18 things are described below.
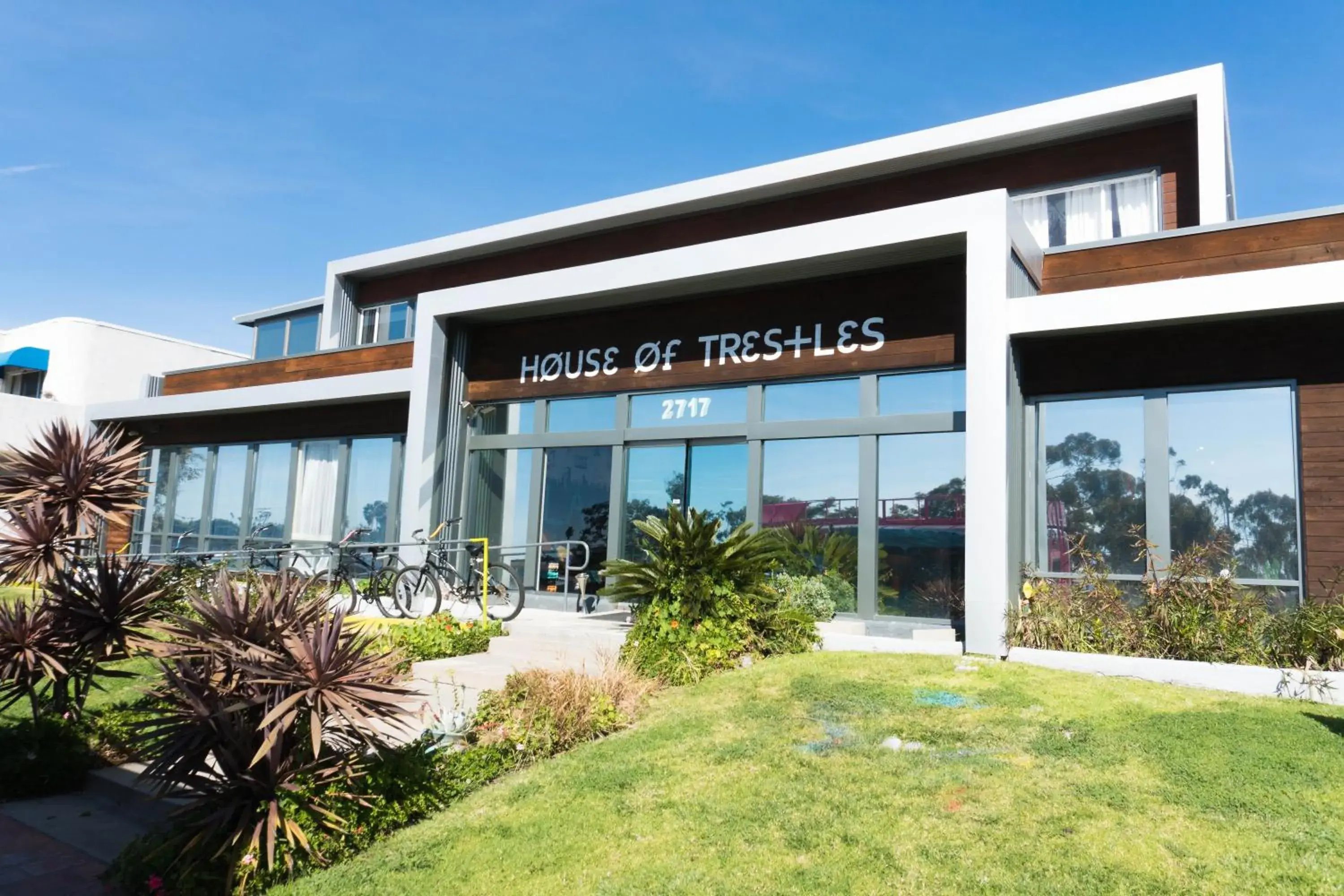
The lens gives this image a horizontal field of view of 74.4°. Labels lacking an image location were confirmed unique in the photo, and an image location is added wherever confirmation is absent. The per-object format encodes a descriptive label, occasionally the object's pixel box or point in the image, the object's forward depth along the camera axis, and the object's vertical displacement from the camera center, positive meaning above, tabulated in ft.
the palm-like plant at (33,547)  26.71 -0.80
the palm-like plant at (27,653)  21.94 -3.29
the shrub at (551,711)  20.54 -4.09
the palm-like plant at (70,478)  27.91 +1.39
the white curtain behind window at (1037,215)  42.55 +16.85
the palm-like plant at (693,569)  29.17 -0.65
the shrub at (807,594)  34.65 -1.59
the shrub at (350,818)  15.15 -5.29
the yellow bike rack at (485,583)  37.70 -1.85
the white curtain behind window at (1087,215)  41.52 +16.50
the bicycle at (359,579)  42.34 -2.14
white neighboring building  102.27 +18.78
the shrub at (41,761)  20.72 -5.66
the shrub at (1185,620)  25.46 -1.54
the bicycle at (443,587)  40.11 -2.22
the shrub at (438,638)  30.42 -3.52
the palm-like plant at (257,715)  15.29 -3.22
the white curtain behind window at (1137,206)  40.55 +16.64
